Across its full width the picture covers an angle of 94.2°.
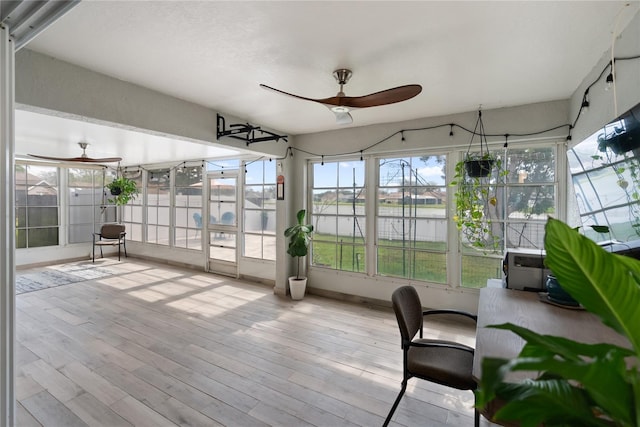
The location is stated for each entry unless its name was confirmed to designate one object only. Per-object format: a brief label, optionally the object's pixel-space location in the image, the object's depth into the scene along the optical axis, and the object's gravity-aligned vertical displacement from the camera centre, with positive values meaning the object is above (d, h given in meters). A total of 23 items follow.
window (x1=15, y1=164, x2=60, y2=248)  6.35 +0.11
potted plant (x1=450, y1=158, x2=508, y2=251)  3.34 +0.06
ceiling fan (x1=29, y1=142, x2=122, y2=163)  4.60 +0.82
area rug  5.01 -1.23
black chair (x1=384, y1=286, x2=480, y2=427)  1.68 -0.90
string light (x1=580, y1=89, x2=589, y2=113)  2.44 +0.92
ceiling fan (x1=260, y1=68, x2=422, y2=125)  1.89 +0.77
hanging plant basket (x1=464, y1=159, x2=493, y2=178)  3.04 +0.47
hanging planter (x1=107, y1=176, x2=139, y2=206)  7.15 +0.52
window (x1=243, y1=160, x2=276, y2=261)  5.27 +0.03
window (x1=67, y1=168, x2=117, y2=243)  7.19 +0.21
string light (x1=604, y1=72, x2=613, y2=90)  1.88 +0.84
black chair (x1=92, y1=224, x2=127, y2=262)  7.09 -0.57
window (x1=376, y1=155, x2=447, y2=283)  3.74 -0.08
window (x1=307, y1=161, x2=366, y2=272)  4.28 -0.05
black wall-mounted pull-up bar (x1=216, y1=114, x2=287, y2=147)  3.36 +0.96
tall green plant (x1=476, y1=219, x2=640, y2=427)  0.53 -0.28
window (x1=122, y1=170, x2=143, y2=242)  7.52 -0.05
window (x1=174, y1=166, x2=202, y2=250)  6.41 +0.07
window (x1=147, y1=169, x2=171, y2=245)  6.98 +0.13
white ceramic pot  4.37 -1.12
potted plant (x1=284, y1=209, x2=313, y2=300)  4.21 -0.46
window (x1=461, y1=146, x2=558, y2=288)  3.20 +0.13
